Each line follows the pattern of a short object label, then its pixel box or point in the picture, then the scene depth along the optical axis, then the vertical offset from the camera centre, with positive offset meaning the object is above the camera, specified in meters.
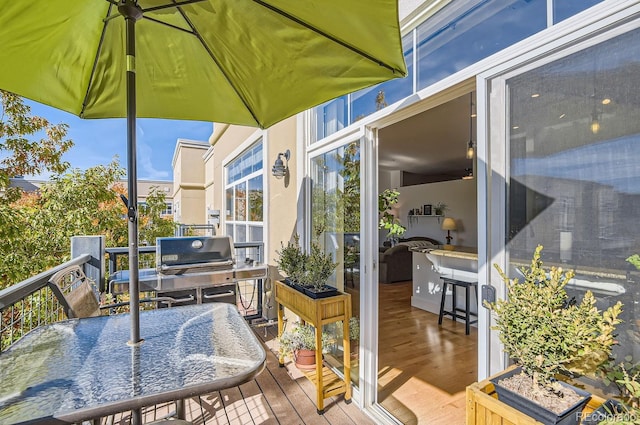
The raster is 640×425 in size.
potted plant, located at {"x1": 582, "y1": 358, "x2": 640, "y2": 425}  0.88 -0.59
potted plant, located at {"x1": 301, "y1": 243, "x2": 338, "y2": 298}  2.60 -0.54
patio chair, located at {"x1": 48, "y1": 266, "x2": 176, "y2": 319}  1.53 -0.47
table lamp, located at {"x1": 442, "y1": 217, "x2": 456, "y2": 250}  8.16 -0.33
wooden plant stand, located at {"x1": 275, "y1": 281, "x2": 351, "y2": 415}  2.40 -0.87
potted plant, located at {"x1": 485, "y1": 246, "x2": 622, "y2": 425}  0.99 -0.45
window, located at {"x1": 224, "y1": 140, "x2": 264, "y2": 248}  5.19 +0.33
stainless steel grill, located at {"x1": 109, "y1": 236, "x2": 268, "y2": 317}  2.99 -0.62
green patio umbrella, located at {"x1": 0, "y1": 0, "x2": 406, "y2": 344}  1.19 +0.77
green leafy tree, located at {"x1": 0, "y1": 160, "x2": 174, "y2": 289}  3.77 -0.11
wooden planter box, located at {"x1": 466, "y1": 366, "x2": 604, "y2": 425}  1.03 -0.69
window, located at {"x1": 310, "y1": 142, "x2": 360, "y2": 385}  2.69 -0.01
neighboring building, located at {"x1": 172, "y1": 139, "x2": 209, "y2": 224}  12.05 +1.23
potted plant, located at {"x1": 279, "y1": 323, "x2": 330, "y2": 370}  2.77 -1.24
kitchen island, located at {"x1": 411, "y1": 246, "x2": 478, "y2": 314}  4.26 -0.90
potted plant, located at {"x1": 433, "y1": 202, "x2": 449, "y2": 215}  8.77 +0.11
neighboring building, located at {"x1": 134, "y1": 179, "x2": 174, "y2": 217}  18.03 +1.77
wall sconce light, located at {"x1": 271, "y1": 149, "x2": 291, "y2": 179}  3.70 +0.55
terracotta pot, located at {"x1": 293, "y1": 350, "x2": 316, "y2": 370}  2.76 -1.34
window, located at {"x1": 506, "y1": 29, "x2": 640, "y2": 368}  1.10 +0.17
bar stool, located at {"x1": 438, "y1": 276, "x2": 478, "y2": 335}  3.96 -1.25
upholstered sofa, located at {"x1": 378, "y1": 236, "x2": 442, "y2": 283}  6.89 -1.19
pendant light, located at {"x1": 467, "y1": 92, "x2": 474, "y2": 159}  4.00 +1.40
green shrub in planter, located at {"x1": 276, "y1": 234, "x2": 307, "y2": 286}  2.83 -0.49
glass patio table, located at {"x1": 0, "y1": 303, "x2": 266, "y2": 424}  0.81 -0.50
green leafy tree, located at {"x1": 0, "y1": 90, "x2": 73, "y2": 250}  4.45 +1.14
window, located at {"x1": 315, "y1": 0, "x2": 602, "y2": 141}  1.40 +0.95
